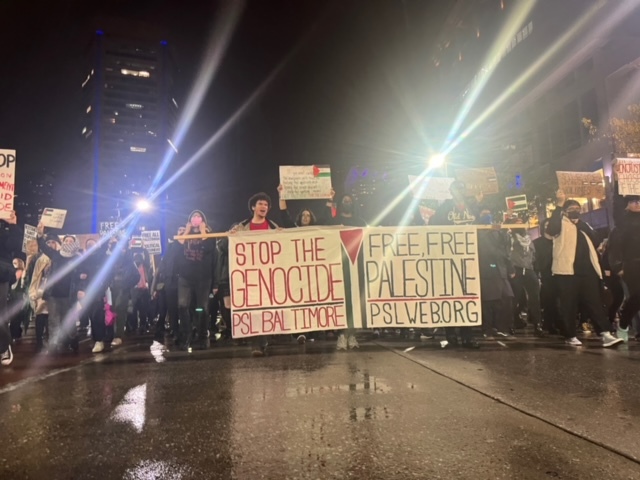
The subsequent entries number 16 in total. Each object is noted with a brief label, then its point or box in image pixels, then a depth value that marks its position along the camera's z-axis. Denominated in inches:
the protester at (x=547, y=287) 339.0
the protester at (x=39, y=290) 340.1
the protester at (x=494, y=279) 280.5
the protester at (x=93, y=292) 331.9
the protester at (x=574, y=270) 275.7
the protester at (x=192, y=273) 304.3
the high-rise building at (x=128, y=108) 4163.4
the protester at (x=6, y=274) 260.2
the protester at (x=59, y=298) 317.4
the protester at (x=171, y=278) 313.8
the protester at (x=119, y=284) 386.0
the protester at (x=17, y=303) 390.3
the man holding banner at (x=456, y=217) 280.1
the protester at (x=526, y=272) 371.9
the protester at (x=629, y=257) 283.9
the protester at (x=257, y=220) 282.5
